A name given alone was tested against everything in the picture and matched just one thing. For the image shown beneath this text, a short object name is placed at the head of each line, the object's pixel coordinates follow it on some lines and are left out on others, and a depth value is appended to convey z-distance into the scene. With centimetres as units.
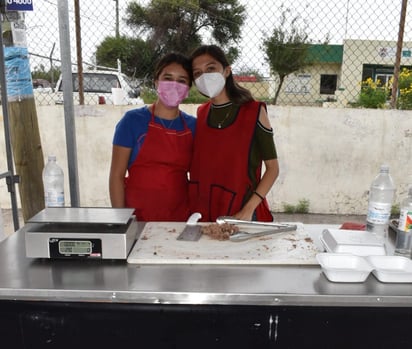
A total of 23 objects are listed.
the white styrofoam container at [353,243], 120
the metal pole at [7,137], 193
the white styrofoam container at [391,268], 108
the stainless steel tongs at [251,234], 132
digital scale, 114
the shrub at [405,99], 409
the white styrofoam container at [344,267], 107
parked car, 490
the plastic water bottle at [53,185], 152
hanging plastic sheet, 197
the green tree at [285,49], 471
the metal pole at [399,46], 337
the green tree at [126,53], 821
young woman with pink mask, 185
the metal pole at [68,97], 200
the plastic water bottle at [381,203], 133
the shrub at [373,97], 421
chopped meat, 134
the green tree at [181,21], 743
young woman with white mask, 183
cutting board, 118
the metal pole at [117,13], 436
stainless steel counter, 103
